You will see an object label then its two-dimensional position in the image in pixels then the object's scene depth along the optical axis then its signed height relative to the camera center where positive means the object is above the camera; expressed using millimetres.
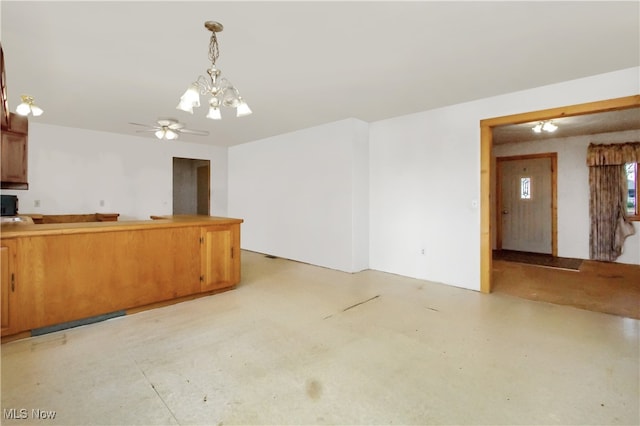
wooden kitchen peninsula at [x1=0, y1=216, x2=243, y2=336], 2482 -485
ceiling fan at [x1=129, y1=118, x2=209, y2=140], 3932 +1178
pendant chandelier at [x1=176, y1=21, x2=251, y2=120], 2223 +910
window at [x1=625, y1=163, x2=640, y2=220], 5427 +434
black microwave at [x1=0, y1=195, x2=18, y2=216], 4426 +156
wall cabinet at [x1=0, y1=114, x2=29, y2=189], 4062 +824
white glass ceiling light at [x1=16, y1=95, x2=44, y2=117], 3328 +1187
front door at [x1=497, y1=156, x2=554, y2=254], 6336 +257
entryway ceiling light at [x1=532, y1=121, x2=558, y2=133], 4785 +1413
